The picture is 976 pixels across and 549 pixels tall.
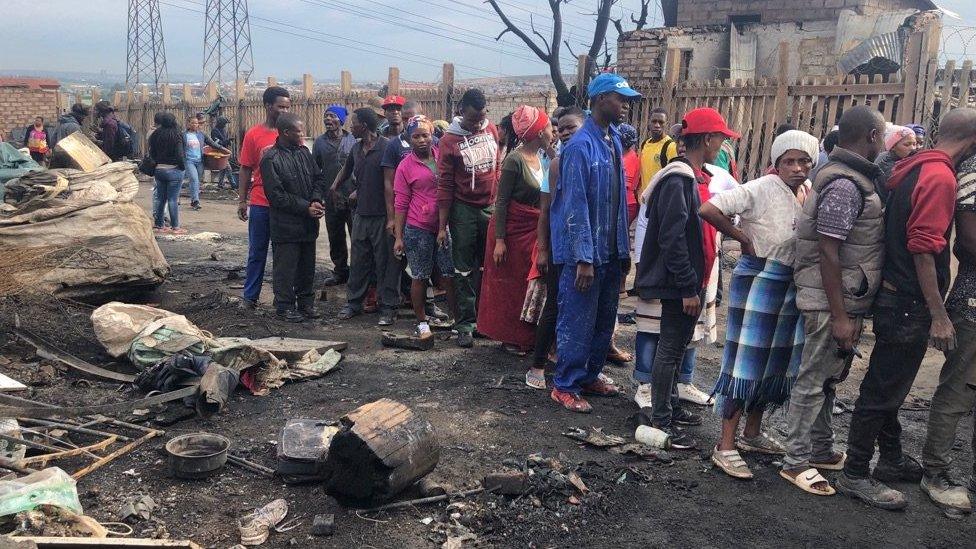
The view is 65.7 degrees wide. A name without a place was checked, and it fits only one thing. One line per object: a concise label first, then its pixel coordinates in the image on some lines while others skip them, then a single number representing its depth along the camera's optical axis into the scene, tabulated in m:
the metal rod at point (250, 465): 3.95
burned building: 12.92
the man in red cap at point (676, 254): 4.14
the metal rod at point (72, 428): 4.26
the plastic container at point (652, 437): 4.32
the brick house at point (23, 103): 22.67
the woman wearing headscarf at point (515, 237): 5.56
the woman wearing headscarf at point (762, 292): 3.98
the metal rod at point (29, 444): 3.90
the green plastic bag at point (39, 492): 3.17
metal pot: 3.82
